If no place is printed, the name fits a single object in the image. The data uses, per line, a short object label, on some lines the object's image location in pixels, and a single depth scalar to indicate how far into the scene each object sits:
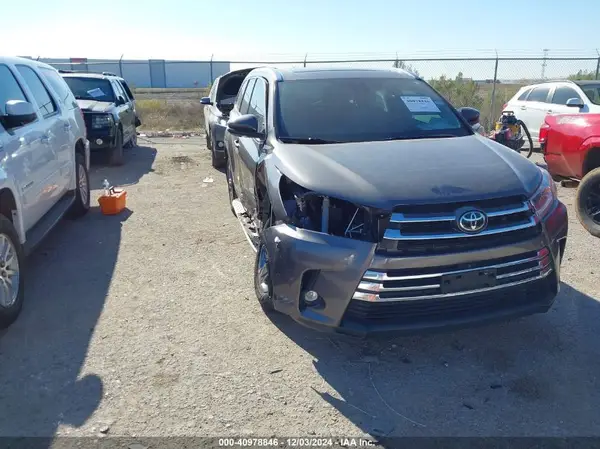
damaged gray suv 3.00
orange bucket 6.88
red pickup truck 5.87
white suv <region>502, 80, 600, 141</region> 10.12
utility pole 16.70
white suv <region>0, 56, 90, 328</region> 3.95
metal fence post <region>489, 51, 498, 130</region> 16.45
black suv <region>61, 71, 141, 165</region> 10.18
